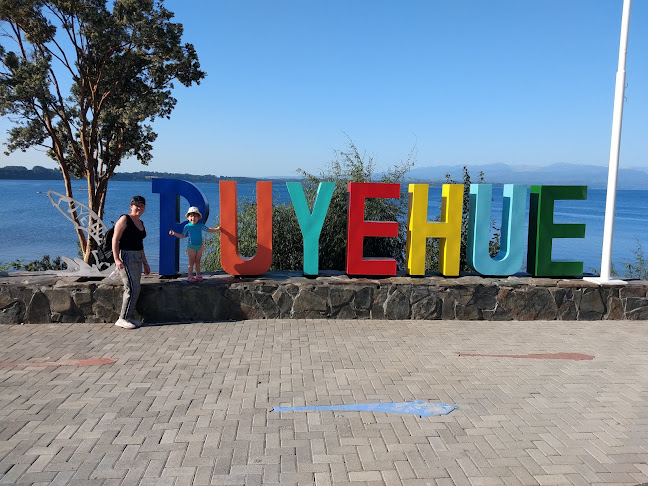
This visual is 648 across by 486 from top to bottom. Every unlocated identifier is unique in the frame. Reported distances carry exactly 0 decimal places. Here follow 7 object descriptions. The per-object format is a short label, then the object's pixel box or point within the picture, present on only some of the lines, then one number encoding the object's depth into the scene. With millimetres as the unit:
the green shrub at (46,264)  15689
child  8109
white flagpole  8242
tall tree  15445
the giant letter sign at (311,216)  8562
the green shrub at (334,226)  11633
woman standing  7423
